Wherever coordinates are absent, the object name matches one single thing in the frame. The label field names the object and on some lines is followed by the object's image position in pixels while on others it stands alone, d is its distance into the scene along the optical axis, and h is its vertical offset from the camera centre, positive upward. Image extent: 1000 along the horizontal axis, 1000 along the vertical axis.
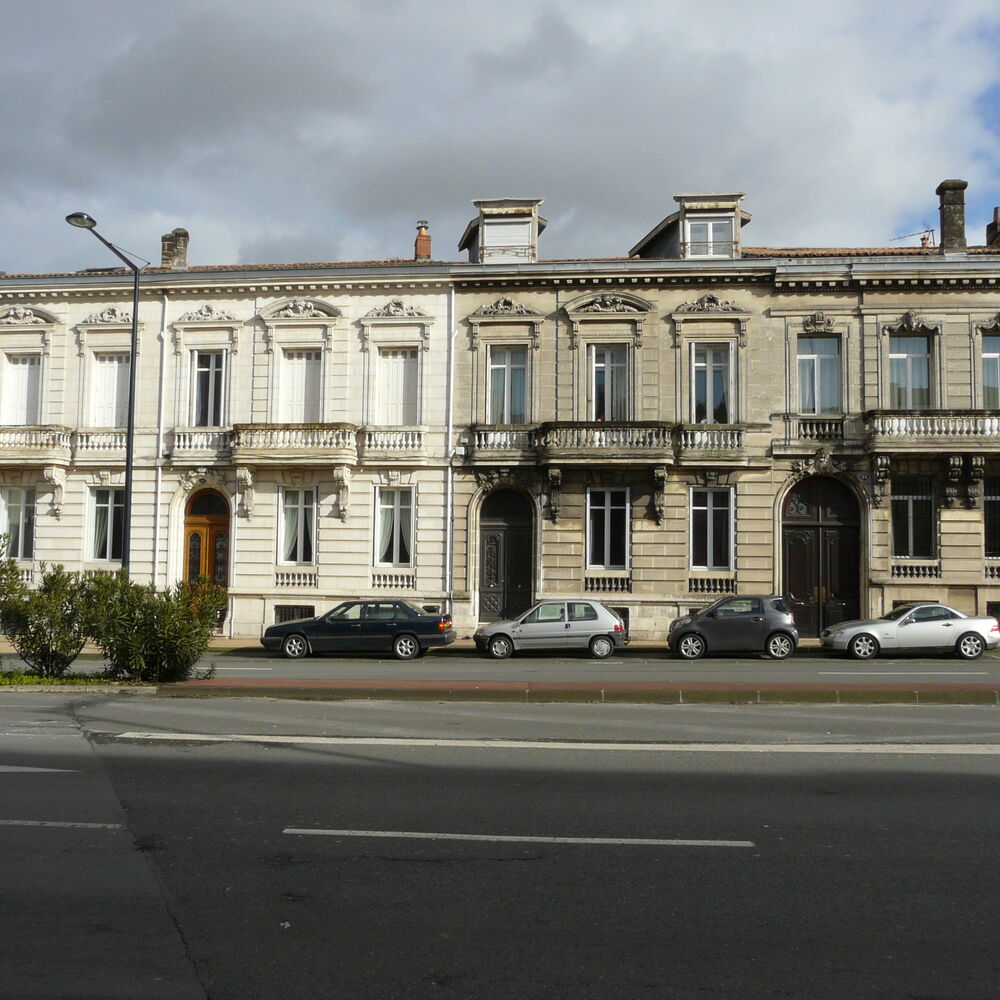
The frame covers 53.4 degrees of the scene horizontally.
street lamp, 22.41 +3.11
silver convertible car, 22.09 -1.57
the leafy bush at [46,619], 15.70 -0.99
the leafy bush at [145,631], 15.60 -1.17
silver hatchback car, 23.03 -1.62
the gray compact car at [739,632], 22.50 -1.59
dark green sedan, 23.00 -1.69
